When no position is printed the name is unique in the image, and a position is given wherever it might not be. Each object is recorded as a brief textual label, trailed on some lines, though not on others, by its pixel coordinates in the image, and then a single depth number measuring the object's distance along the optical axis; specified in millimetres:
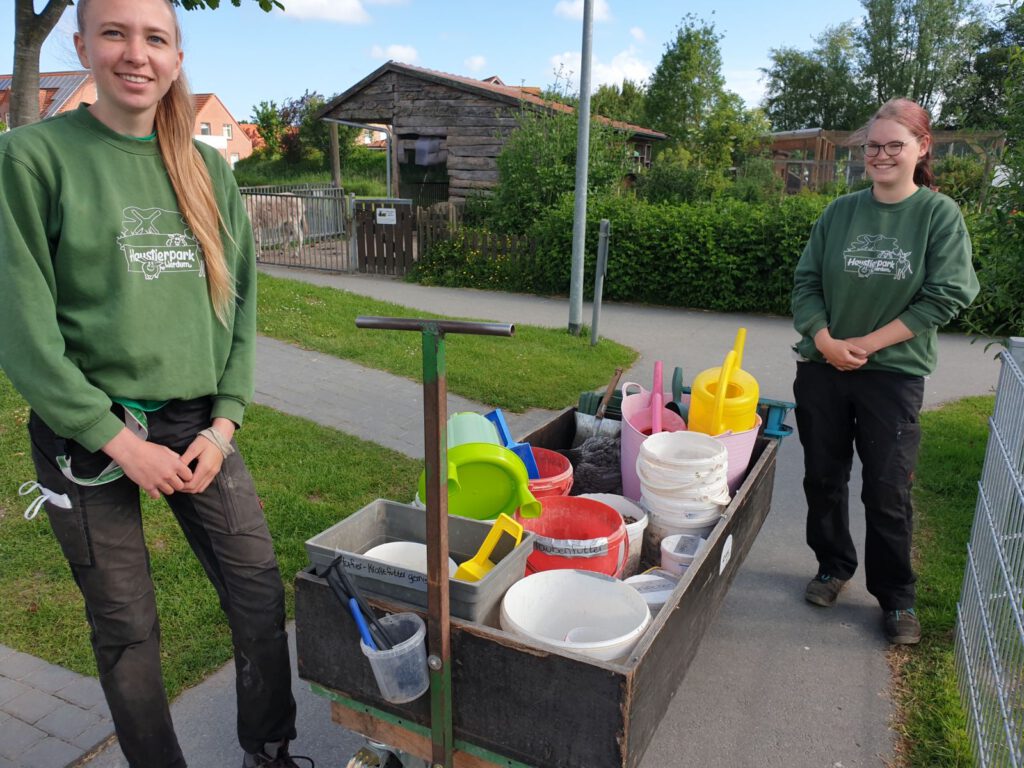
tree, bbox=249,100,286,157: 41625
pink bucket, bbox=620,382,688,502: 3373
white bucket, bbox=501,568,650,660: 2322
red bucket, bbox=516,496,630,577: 2553
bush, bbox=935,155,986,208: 5742
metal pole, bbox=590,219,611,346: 8523
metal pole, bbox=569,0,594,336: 8871
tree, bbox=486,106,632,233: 13836
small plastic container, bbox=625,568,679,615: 2637
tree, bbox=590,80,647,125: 35906
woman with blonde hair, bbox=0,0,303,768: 1831
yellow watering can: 3234
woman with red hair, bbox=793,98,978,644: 3107
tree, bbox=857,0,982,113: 48156
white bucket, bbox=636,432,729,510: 2904
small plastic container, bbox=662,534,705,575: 2828
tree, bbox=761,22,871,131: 54188
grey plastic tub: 2064
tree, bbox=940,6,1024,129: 45062
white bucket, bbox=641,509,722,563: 2977
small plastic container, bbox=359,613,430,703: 1894
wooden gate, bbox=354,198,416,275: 14227
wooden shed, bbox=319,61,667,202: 15922
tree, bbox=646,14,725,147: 30203
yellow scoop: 2236
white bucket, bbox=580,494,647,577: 2934
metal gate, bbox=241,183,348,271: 15398
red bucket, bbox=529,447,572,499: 3045
